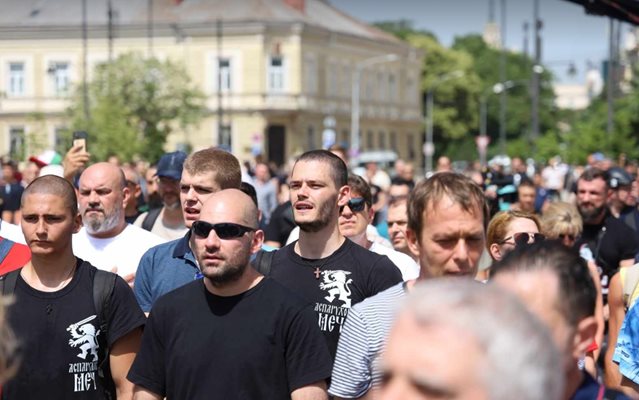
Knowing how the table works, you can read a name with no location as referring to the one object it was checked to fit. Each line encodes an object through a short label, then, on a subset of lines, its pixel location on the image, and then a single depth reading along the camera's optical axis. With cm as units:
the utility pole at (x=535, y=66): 5494
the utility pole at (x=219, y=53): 8338
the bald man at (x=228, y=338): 582
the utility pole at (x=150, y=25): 8392
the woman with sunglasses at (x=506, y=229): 761
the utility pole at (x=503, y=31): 8572
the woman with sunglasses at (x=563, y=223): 967
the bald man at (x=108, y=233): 823
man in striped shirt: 502
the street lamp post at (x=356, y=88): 8825
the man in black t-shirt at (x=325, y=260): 686
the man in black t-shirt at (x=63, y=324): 645
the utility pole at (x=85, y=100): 5816
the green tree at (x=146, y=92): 6894
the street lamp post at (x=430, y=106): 10431
